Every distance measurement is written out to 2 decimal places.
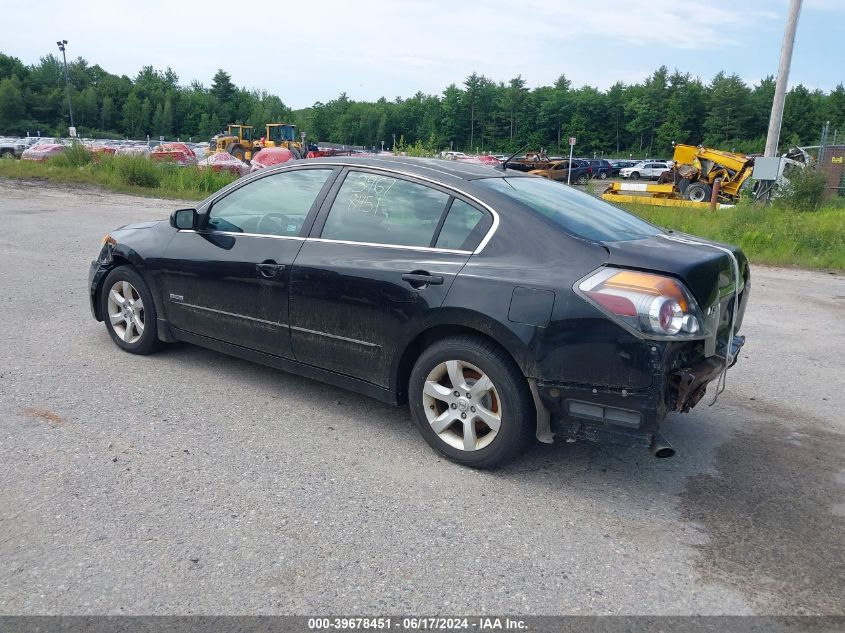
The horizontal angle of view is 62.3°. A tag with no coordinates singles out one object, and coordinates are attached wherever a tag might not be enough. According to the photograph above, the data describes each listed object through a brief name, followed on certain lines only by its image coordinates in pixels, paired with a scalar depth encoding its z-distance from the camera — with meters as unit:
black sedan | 3.35
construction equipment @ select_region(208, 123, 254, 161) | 41.34
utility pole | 15.19
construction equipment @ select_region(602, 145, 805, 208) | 27.59
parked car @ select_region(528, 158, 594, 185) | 42.71
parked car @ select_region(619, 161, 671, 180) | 53.44
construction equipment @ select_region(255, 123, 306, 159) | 41.12
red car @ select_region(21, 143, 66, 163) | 34.44
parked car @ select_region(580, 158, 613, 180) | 53.47
